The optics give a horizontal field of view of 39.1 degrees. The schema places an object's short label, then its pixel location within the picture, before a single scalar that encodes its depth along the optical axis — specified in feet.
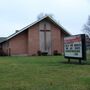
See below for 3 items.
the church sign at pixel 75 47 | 33.18
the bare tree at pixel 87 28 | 111.15
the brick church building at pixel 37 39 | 66.10
